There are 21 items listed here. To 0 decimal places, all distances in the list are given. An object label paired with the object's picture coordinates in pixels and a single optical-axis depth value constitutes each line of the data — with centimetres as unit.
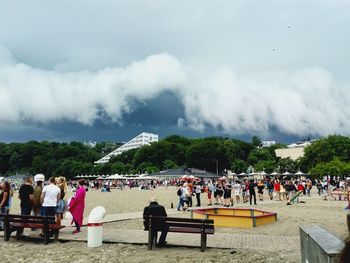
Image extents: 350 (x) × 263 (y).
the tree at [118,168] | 15276
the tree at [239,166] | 13750
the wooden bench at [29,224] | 1152
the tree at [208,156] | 13075
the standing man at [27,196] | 1291
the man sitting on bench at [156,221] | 1080
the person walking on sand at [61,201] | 1294
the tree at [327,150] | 8919
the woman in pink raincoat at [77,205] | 1295
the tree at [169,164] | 13550
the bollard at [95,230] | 1102
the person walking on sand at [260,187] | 3072
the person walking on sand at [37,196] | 1319
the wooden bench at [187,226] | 1047
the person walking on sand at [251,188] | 2604
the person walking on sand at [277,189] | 3167
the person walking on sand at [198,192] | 2505
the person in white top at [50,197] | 1229
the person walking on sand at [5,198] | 1327
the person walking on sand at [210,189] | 2682
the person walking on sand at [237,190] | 2880
